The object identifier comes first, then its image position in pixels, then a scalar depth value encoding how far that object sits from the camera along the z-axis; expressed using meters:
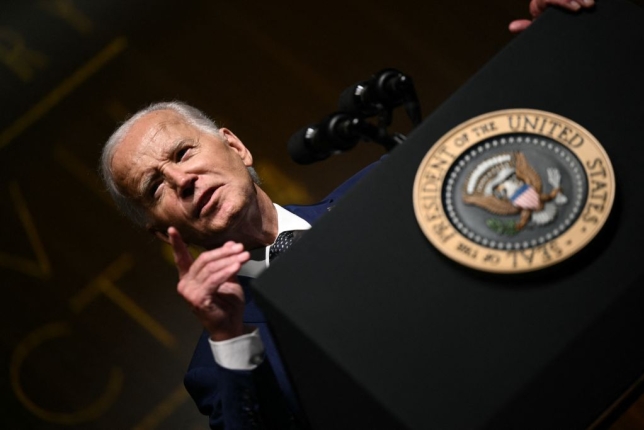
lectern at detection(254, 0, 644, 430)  5.95
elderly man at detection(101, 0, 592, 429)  6.43
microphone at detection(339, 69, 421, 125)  6.26
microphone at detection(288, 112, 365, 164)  6.18
